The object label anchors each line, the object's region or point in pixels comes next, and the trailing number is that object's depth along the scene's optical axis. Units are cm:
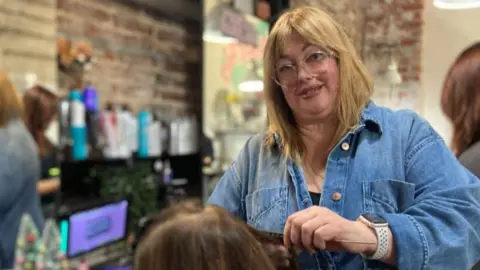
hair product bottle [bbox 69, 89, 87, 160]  293
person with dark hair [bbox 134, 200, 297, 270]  89
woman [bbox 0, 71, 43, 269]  242
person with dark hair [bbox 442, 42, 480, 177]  184
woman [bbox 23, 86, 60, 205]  259
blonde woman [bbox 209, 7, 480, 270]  97
